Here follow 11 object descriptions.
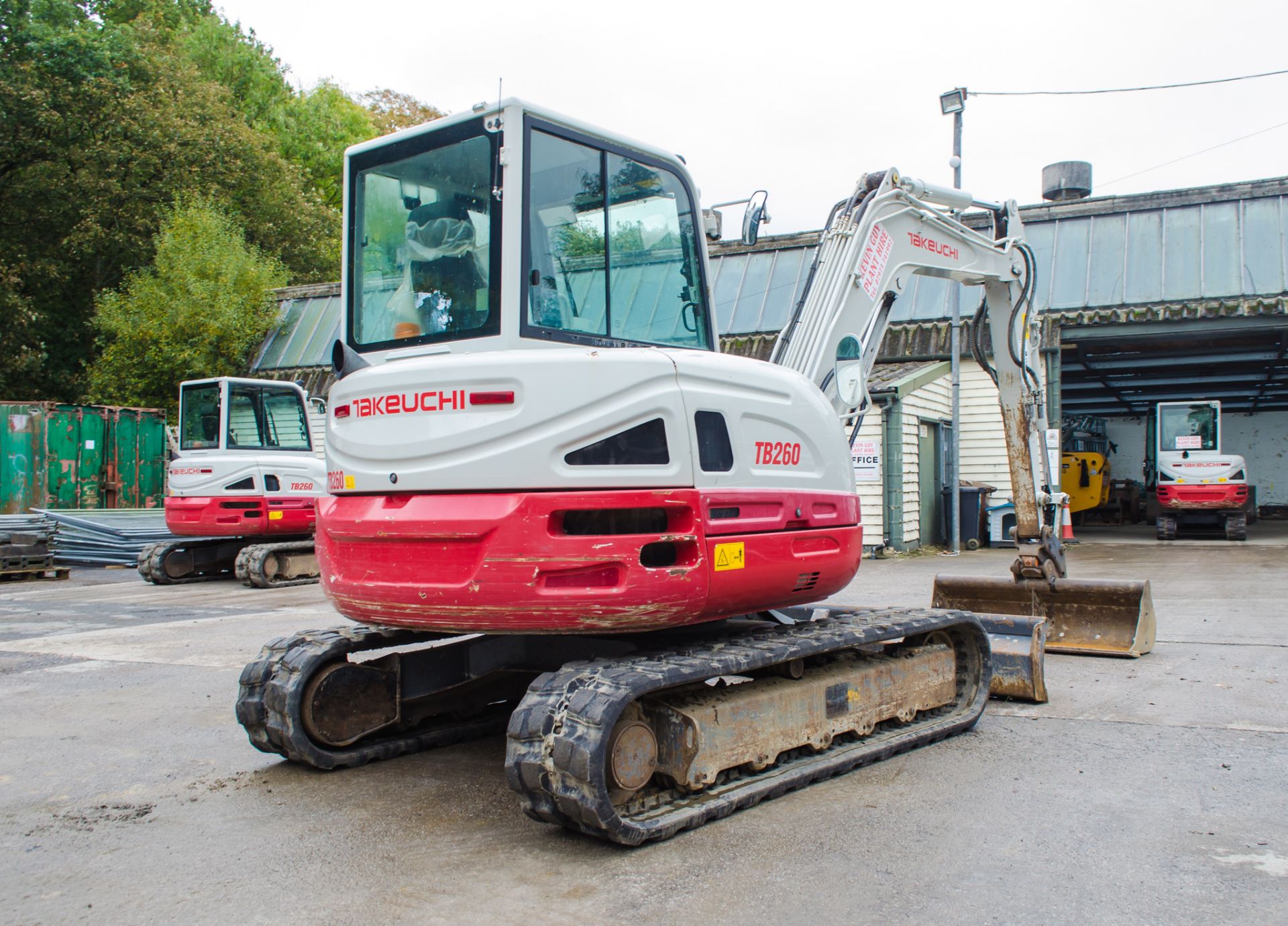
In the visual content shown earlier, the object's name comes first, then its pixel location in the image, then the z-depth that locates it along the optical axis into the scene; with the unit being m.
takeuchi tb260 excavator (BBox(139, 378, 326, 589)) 15.23
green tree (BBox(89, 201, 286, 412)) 27.36
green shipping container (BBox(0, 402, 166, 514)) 21.58
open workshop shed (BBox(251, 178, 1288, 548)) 18.39
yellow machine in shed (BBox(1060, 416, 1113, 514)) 26.27
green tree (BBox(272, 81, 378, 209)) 43.38
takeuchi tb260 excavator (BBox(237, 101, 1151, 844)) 4.61
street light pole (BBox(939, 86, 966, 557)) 17.41
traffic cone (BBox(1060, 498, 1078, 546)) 19.04
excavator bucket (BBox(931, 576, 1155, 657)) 8.34
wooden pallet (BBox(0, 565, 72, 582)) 16.62
